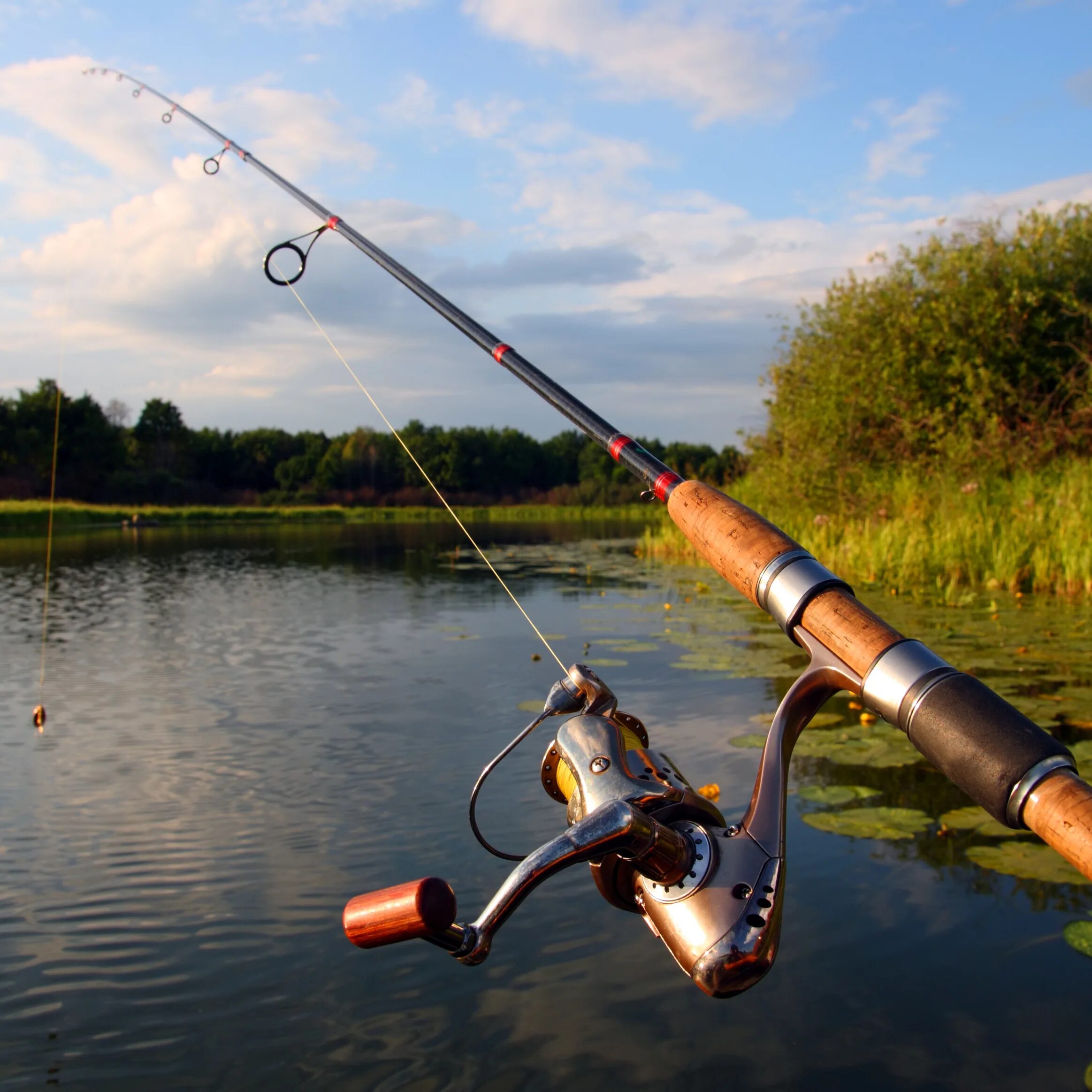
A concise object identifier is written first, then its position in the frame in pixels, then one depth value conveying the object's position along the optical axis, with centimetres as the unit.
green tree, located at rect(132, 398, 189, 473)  4712
